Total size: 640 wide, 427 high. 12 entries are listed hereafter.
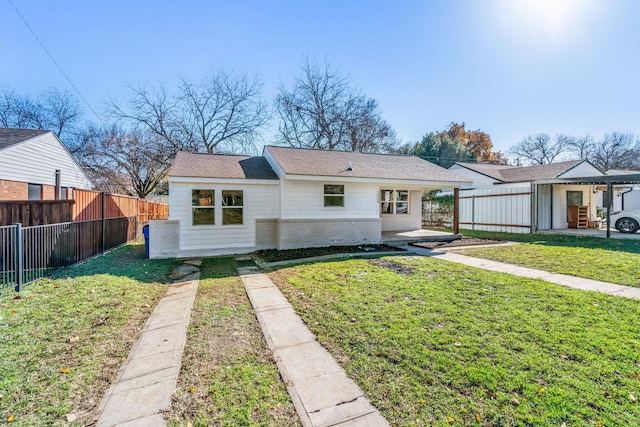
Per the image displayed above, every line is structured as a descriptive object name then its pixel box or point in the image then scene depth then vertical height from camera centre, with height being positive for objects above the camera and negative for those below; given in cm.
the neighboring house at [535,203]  1455 +53
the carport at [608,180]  1195 +149
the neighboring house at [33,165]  1089 +205
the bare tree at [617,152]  3888 +850
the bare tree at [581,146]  4103 +976
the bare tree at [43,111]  2439 +888
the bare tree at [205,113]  2352 +846
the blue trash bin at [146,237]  968 -83
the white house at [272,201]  978 +42
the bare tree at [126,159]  2275 +430
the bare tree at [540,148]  4281 +995
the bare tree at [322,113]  2694 +942
